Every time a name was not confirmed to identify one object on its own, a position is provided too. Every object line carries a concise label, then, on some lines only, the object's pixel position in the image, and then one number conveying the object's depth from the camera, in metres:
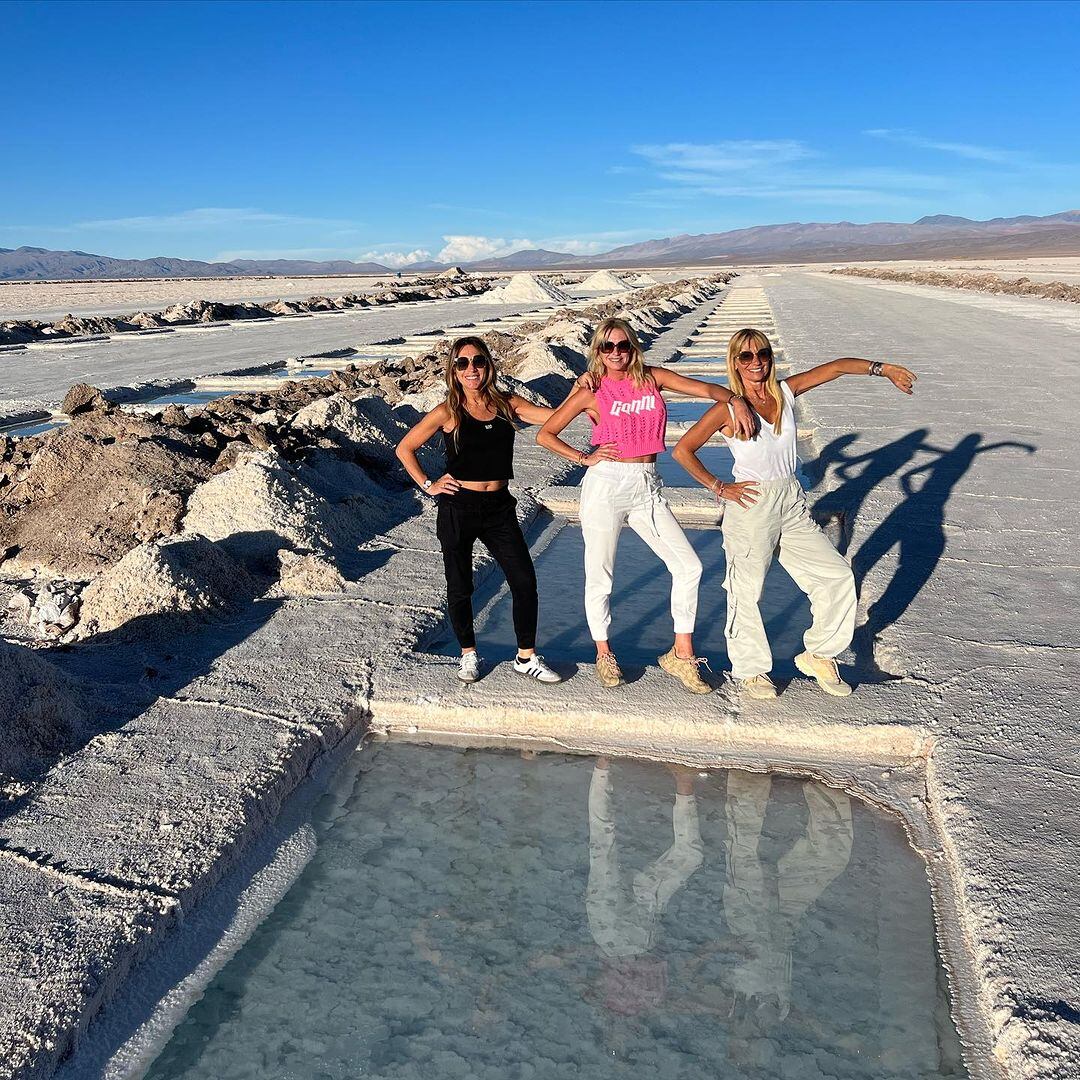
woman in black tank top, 3.68
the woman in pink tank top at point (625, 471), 3.55
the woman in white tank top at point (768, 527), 3.51
